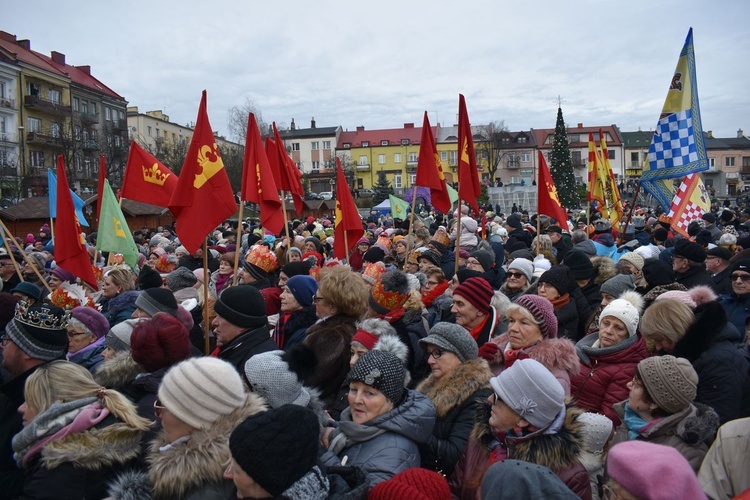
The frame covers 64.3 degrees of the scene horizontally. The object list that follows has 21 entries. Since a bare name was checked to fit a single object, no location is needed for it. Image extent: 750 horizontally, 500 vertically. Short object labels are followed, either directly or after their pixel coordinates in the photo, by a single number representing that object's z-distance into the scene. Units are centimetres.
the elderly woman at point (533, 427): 271
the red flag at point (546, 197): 1005
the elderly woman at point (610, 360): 400
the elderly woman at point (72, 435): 264
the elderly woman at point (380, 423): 288
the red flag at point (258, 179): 809
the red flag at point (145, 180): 874
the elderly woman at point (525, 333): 408
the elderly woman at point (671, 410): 302
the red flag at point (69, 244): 712
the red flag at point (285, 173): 940
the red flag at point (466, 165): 846
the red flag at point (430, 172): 883
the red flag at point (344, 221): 899
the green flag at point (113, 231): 832
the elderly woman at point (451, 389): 321
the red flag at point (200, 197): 579
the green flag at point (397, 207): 1797
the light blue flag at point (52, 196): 1057
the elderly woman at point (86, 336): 464
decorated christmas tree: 5469
